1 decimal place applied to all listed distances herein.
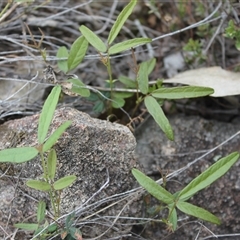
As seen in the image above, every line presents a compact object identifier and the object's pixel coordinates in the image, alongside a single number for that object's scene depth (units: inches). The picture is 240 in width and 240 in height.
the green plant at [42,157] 23.2
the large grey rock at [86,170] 24.6
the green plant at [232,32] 26.5
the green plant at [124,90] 25.2
